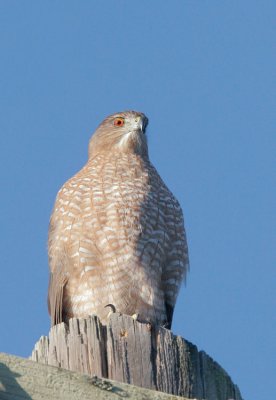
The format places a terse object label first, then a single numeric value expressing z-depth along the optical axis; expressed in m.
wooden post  6.95
